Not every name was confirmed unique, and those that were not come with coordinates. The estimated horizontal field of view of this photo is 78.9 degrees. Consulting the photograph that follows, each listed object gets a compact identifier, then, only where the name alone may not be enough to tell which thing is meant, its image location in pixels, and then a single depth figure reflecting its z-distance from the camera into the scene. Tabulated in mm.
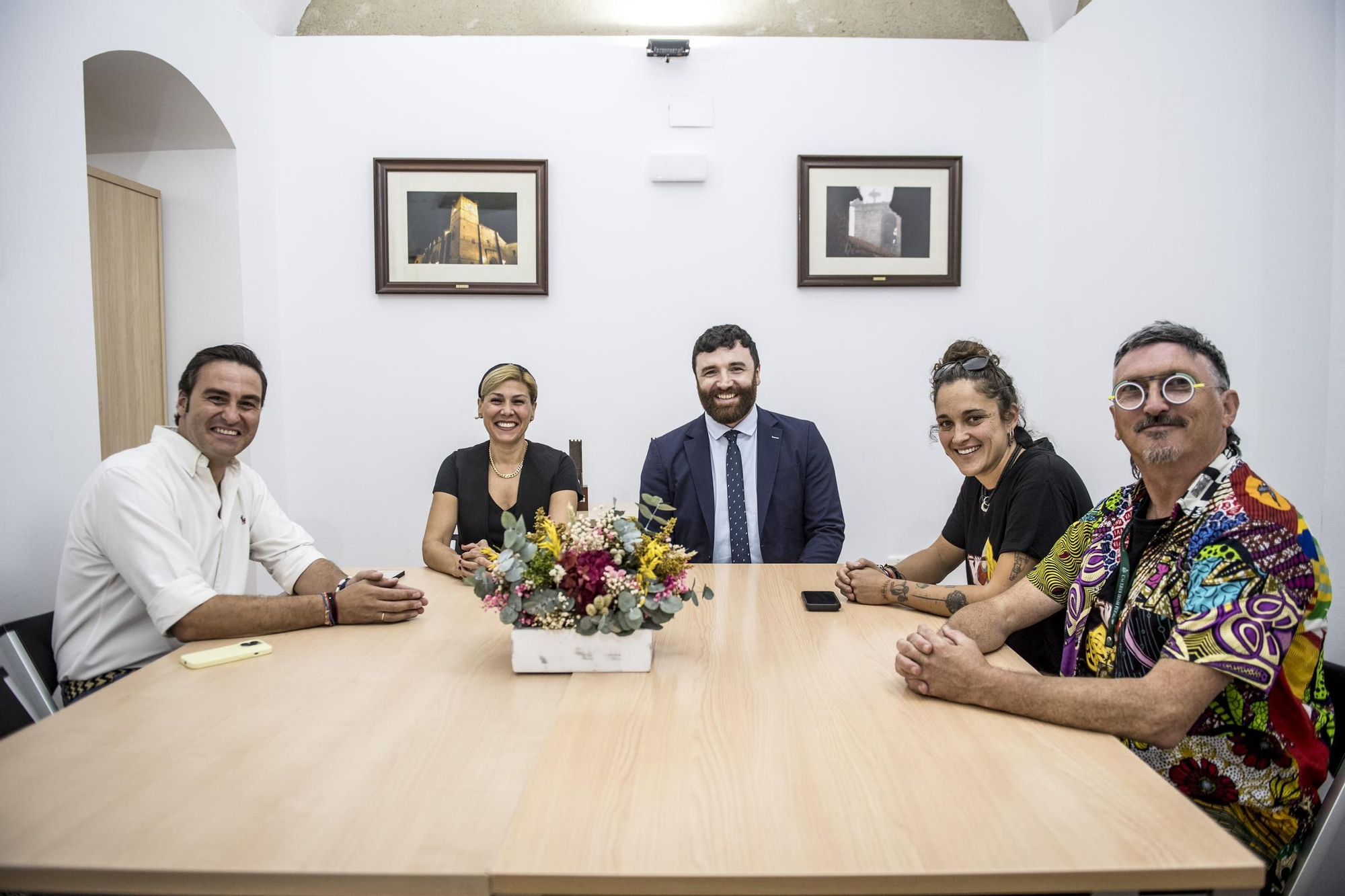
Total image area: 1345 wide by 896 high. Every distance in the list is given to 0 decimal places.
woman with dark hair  2145
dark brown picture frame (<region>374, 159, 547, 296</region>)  3865
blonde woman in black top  3117
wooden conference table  1011
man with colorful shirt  1393
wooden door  3340
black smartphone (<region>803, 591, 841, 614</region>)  2226
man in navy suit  3248
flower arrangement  1671
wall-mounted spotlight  3787
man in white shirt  1966
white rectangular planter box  1700
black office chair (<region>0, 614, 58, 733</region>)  1802
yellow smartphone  1752
